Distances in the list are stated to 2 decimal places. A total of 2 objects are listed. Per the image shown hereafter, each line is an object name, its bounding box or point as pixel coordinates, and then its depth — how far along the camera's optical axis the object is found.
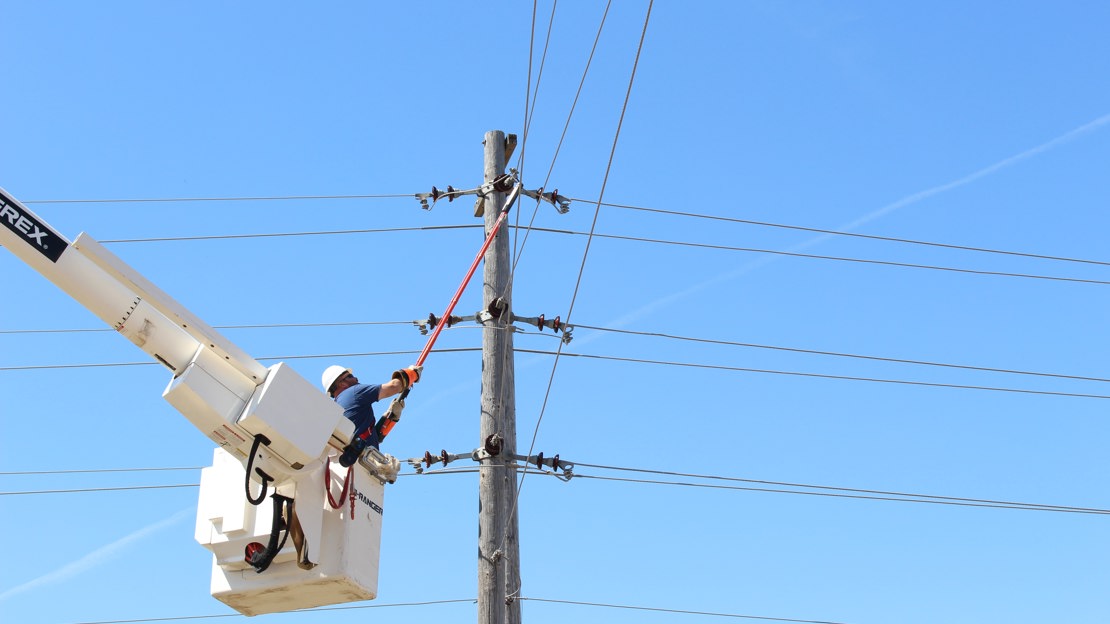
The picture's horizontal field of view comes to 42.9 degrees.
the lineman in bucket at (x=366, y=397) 7.69
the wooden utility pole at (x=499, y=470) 8.66
